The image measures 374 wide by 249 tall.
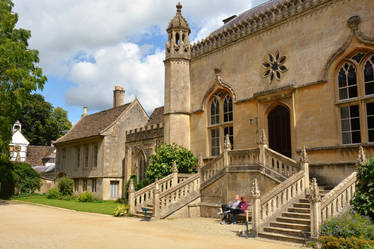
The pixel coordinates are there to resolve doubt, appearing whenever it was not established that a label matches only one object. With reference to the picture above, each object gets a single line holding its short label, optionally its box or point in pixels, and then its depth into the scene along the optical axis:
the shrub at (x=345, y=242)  8.27
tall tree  20.34
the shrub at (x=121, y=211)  17.25
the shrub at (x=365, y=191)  10.11
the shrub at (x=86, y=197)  28.28
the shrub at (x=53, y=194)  31.23
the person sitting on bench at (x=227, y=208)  13.84
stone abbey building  13.98
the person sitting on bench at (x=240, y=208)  13.55
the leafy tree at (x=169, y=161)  19.62
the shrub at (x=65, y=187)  32.81
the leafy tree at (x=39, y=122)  58.88
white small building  53.56
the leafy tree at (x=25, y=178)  32.66
